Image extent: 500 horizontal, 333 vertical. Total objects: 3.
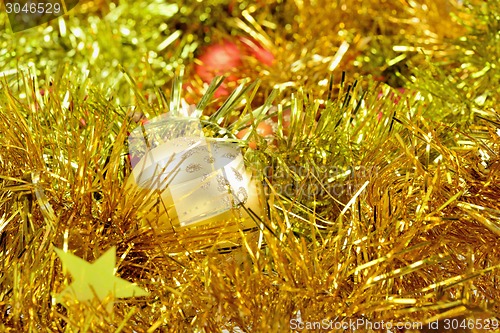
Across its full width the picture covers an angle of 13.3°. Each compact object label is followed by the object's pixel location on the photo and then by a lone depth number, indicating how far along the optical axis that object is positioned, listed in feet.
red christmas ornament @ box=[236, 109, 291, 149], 3.57
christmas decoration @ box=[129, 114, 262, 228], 3.22
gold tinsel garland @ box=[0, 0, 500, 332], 3.08
